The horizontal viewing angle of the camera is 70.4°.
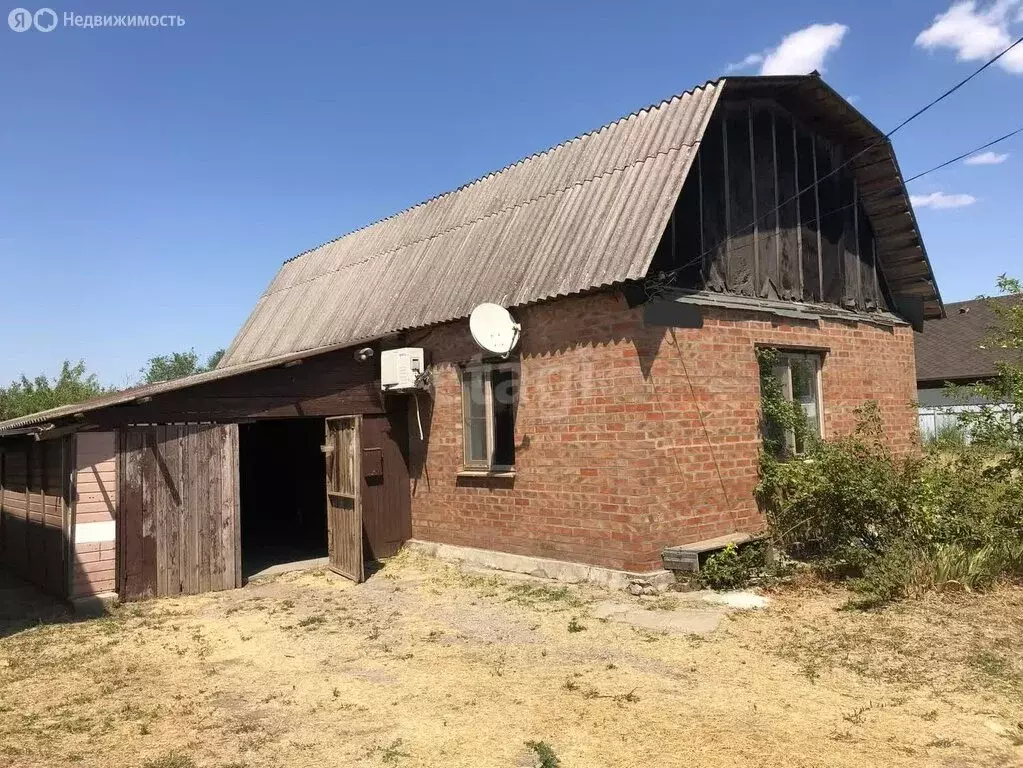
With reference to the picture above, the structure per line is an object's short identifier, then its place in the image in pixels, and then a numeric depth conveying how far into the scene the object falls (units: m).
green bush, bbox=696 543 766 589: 8.45
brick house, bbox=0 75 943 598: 8.74
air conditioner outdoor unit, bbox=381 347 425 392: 11.02
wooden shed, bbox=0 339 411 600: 8.91
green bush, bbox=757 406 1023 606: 7.59
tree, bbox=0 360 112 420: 28.73
